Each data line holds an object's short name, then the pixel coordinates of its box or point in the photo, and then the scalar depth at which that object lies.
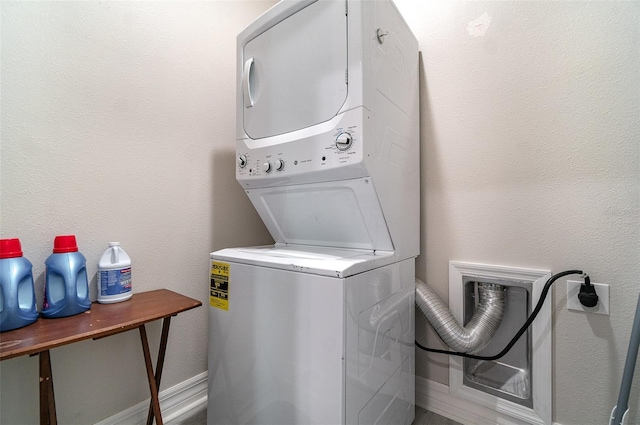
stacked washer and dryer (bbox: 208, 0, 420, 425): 0.95
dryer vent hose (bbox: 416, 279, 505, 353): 1.31
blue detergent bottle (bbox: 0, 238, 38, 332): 0.85
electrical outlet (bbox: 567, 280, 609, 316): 1.08
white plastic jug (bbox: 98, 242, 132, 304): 1.12
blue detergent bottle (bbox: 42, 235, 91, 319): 0.97
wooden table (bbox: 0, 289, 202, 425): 0.77
